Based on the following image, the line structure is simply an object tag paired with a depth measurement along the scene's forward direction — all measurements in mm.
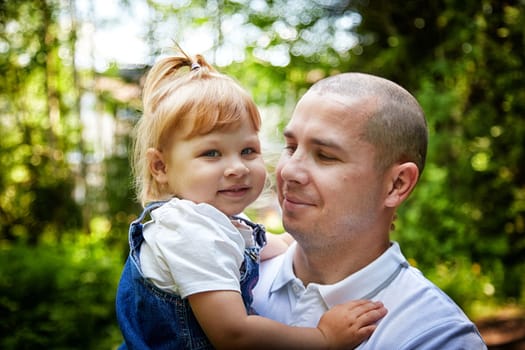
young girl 1475
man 1699
